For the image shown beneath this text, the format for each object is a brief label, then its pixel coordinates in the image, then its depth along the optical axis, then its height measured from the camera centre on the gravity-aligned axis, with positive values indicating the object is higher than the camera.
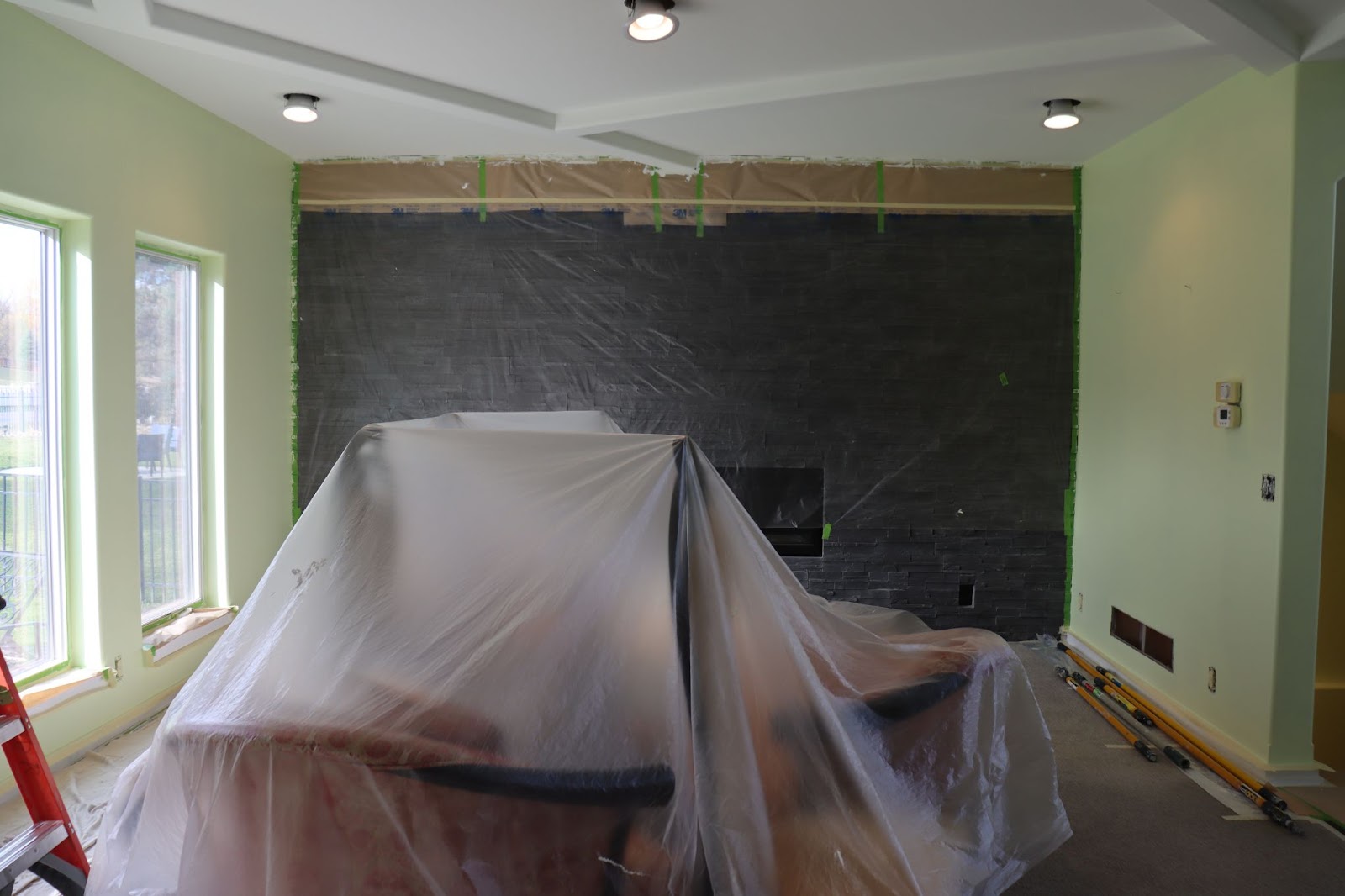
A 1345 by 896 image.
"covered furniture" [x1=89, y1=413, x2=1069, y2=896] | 1.59 -0.56
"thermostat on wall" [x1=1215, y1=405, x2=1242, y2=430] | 3.01 +0.03
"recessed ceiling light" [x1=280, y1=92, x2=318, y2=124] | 3.43 +1.23
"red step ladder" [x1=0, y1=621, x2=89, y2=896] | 1.97 -0.92
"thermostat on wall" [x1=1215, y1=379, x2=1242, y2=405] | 3.02 +0.12
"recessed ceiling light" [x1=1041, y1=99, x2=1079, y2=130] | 3.40 +1.23
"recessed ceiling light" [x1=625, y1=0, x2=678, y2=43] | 2.54 +1.20
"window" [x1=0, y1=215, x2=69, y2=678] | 2.84 -0.15
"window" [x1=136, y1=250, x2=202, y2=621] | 3.51 -0.08
